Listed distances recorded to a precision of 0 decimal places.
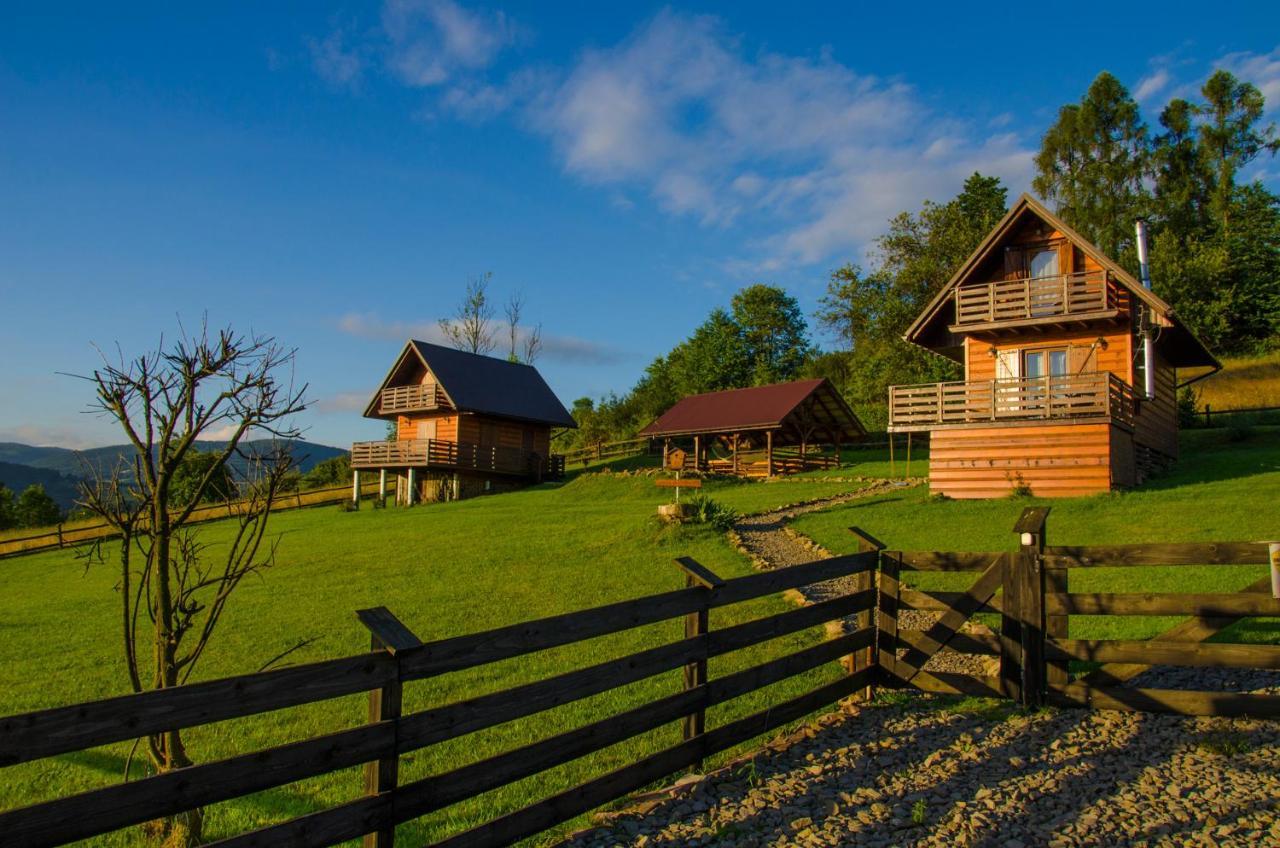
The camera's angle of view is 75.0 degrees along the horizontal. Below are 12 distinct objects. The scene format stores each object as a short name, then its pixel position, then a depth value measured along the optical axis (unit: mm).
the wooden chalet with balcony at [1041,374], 22156
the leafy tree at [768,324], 69625
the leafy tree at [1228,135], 50469
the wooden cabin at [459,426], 39719
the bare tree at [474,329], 61000
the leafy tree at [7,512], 46250
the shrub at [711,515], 19266
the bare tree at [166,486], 5445
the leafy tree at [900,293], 48906
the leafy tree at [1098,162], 51469
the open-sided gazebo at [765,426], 38750
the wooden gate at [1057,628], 6207
